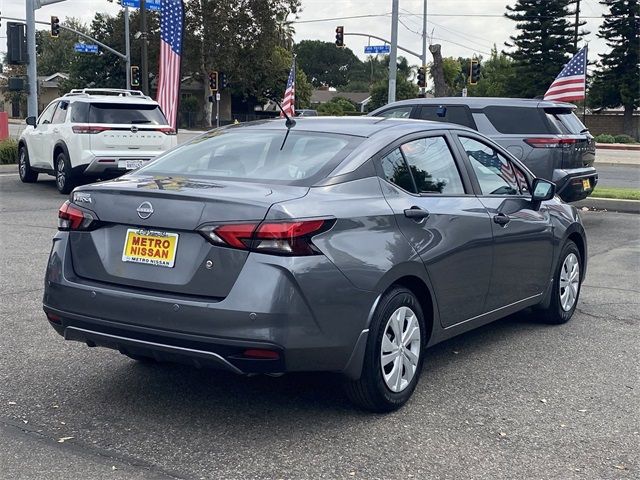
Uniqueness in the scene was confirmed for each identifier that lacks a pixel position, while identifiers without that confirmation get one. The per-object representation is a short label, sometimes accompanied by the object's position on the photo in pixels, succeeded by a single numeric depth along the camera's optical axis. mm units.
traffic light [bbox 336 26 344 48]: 41531
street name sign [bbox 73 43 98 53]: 53344
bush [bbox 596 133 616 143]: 48100
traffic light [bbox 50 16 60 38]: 43688
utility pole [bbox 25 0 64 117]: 22408
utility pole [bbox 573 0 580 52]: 59469
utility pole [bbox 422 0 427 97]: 44381
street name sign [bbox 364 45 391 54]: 44047
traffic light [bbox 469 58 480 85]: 41194
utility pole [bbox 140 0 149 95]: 37341
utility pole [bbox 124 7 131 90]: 48000
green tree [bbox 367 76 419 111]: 67000
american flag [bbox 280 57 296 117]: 25038
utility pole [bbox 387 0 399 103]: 27583
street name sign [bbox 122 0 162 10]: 38562
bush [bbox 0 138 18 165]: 21203
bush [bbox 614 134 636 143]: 48625
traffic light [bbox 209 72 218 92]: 47938
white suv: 14914
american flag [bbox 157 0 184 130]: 17969
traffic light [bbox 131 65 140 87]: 47125
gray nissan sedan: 4094
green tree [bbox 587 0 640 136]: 58625
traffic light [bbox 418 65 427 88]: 41706
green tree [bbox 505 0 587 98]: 59219
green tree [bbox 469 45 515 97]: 63500
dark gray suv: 12195
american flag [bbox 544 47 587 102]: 18250
